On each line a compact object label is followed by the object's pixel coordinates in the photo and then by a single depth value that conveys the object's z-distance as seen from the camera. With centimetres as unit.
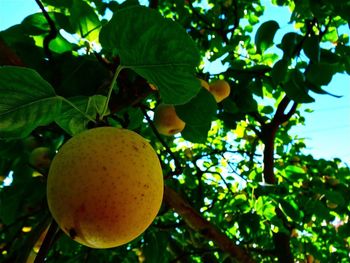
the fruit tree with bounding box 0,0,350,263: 12
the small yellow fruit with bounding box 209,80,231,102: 29
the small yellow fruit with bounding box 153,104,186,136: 24
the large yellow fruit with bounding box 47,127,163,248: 11
